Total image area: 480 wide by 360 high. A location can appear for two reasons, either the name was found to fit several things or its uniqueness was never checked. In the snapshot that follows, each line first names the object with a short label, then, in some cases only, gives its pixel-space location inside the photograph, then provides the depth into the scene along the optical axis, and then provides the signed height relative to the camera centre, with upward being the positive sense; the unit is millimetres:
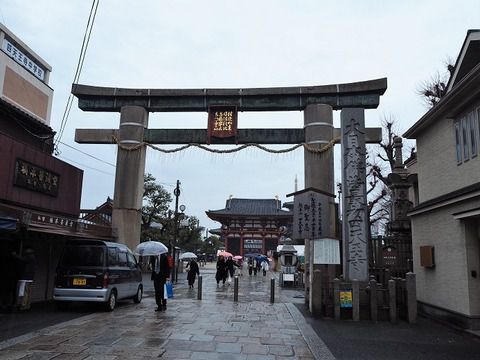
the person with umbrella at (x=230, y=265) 25631 -324
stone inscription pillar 11961 +1875
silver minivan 11203 -456
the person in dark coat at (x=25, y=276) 10891 -529
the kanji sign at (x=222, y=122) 18578 +5912
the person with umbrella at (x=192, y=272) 20859 -634
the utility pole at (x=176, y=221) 25844 +2273
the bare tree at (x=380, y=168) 25375 +5897
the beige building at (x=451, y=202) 9664 +1529
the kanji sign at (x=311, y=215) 13086 +1418
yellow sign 10914 -895
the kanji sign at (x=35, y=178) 11875 +2261
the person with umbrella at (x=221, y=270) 23286 -556
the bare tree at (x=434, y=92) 21403 +8605
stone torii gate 17922 +5900
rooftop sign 21008 +10004
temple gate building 48469 +3642
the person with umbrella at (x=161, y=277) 12136 -534
